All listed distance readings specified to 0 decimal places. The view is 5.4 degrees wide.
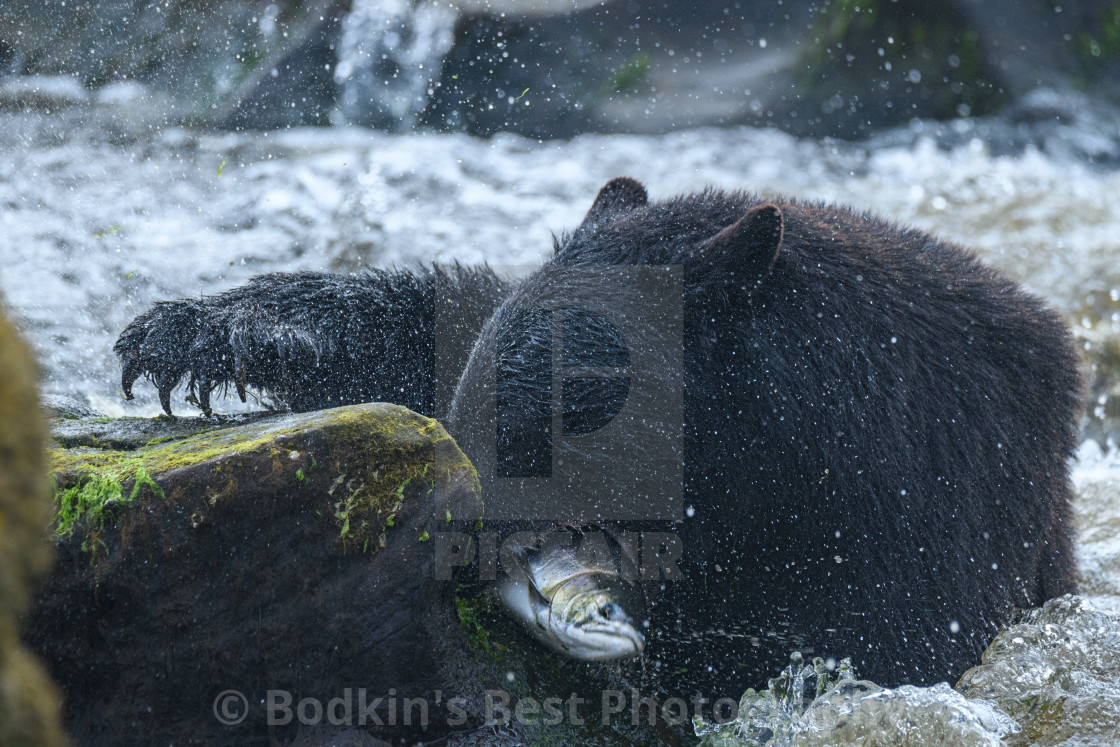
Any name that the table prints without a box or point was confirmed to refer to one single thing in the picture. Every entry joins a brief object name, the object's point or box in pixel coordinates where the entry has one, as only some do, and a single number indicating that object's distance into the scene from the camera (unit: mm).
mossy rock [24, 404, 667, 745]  14552
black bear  14854
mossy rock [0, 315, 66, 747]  7783
